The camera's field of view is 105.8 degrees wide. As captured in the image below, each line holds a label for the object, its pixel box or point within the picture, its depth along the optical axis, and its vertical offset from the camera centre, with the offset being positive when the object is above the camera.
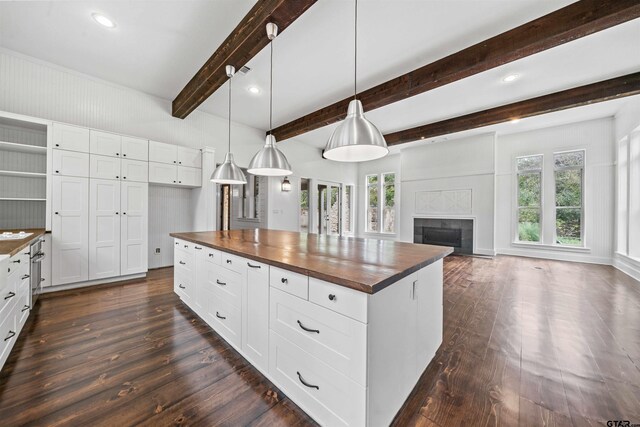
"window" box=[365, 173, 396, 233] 8.51 +0.36
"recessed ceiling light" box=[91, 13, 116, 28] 2.52 +2.03
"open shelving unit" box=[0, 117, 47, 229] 3.23 +0.47
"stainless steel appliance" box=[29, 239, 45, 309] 2.69 -0.71
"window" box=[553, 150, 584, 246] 5.57 +0.45
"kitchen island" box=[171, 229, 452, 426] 1.14 -0.63
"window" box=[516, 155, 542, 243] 6.06 +0.44
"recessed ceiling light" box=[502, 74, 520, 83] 3.58 +2.06
